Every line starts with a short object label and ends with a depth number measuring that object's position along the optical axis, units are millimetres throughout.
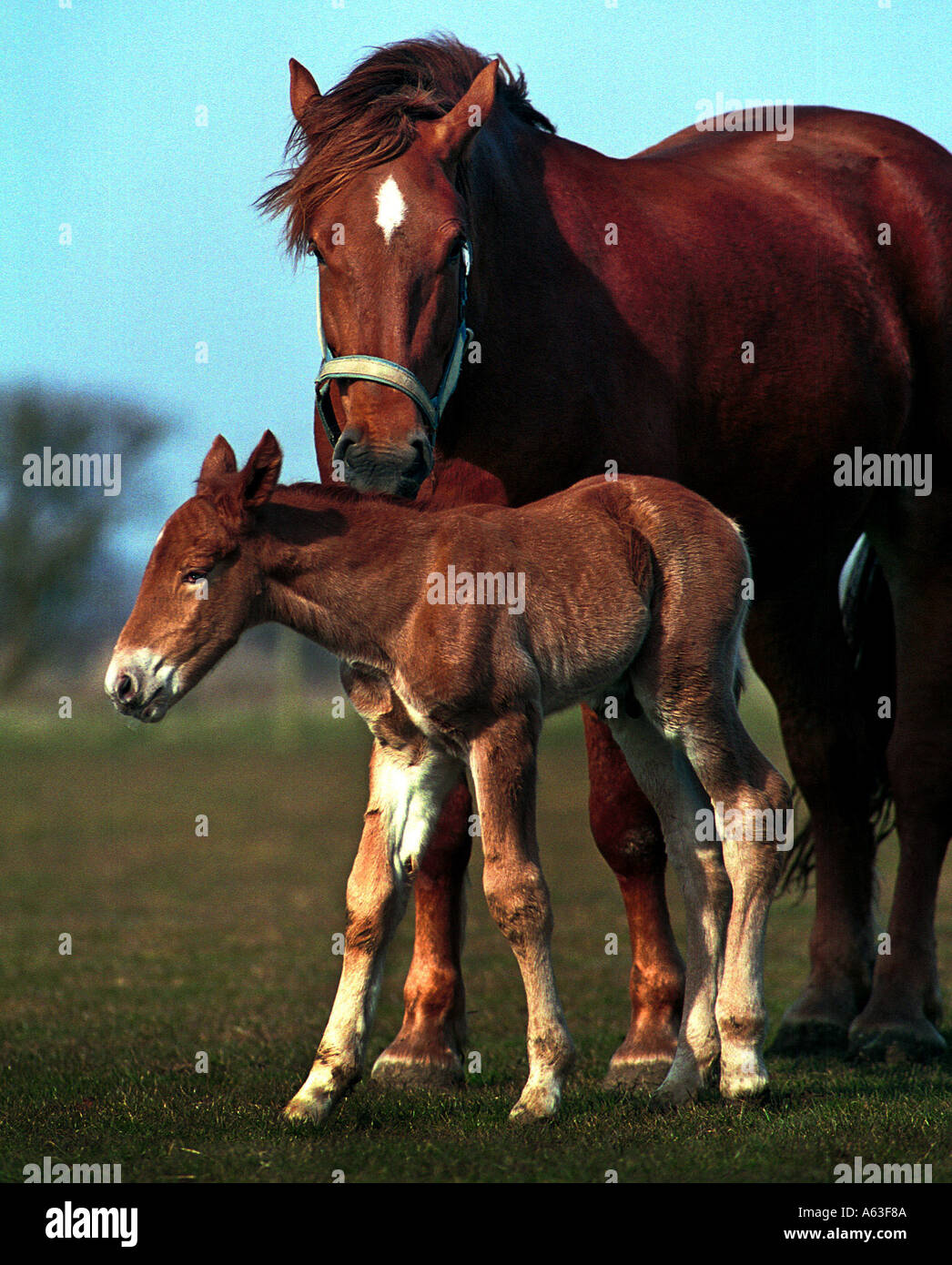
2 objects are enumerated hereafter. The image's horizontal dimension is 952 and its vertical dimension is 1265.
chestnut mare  5047
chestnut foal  4379
